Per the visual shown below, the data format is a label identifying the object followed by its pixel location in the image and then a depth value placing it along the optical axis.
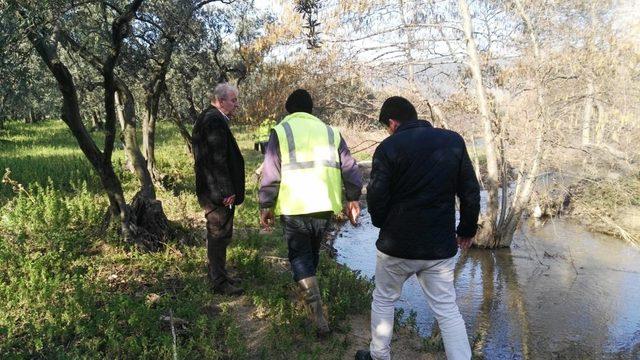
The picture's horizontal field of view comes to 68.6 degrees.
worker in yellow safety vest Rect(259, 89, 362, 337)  4.00
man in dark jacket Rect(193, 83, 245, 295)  4.71
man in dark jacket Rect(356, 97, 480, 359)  3.33
